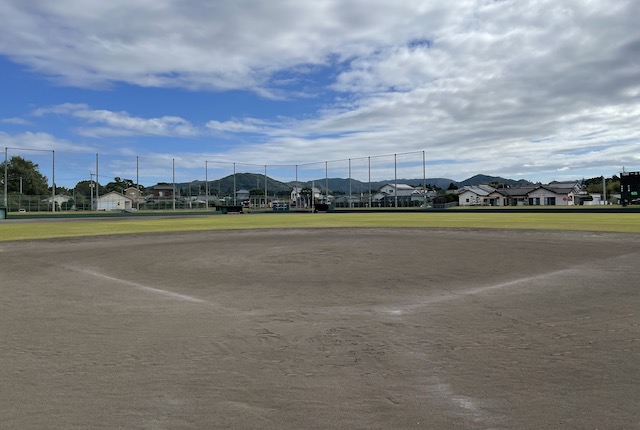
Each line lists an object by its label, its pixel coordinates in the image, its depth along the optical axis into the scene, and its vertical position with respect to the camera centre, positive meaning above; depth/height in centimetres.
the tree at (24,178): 10500 +815
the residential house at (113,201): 8994 +195
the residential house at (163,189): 12478 +587
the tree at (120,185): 13150 +785
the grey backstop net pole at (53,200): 6905 +165
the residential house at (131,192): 12009 +514
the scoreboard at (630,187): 7350 +266
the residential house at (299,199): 8988 +179
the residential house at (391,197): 9100 +255
